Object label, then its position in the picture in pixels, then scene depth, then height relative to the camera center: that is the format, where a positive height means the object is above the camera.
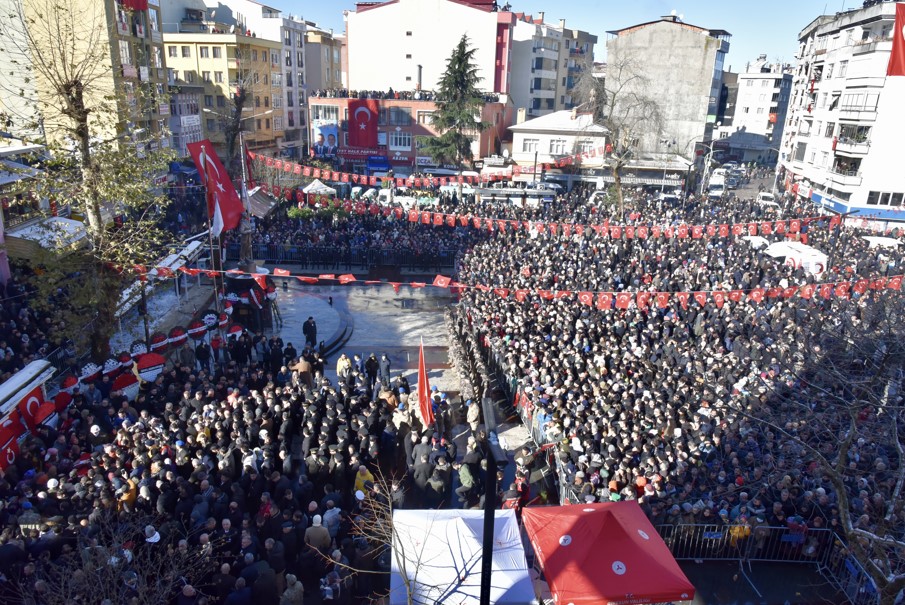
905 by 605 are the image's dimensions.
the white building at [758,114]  73.38 +3.09
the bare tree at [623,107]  40.56 +1.98
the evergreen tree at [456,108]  37.88 +1.31
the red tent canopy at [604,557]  6.99 -4.99
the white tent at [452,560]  6.96 -5.01
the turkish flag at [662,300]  16.50 -4.32
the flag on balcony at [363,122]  44.91 +0.30
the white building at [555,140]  41.25 -0.48
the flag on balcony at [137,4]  31.00 +5.84
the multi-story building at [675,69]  47.94 +5.27
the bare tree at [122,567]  6.70 -5.21
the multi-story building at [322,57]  60.25 +6.82
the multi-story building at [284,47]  50.97 +6.67
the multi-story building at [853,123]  36.75 +1.30
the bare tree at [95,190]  12.52 -1.52
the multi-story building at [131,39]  28.64 +4.02
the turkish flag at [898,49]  24.77 +4.13
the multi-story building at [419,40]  50.41 +7.30
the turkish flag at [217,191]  14.90 -1.75
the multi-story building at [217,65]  42.78 +3.96
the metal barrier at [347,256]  25.08 -5.27
